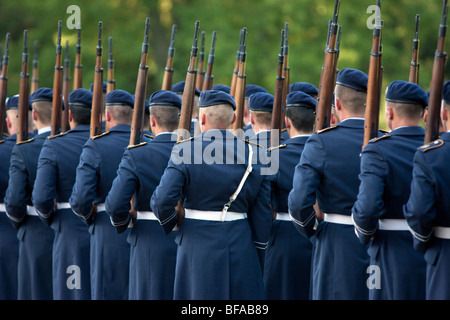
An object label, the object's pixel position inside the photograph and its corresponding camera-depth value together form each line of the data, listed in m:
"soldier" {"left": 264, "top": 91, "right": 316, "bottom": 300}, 13.62
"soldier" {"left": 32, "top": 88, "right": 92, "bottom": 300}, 14.91
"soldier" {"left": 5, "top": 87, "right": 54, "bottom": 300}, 15.58
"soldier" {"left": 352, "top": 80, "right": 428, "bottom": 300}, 11.18
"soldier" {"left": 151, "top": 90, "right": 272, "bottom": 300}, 11.70
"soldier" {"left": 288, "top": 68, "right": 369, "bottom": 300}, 11.92
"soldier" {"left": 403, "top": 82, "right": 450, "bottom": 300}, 10.42
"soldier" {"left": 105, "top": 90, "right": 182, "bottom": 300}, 13.23
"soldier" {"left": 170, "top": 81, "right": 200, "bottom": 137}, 16.03
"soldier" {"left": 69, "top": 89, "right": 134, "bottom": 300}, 14.00
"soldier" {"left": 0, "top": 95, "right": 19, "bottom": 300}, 16.72
